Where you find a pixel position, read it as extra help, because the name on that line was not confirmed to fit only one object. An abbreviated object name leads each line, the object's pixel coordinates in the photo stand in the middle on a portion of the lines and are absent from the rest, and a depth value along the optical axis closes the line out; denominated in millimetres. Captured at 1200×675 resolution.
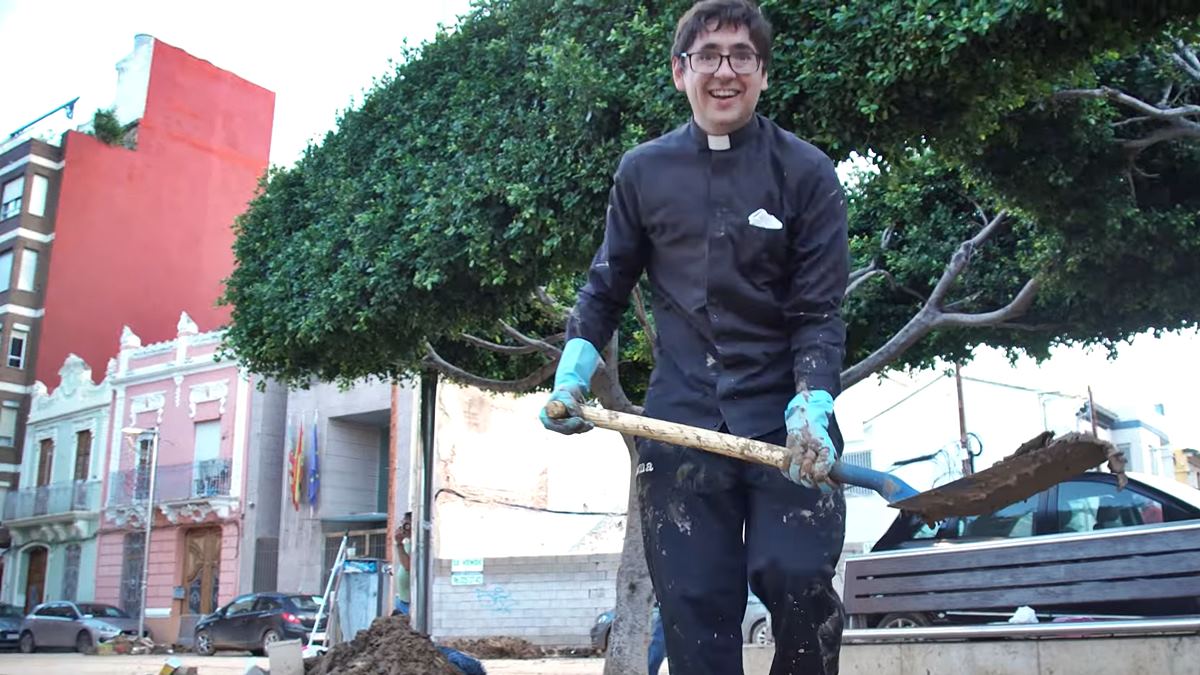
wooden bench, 4953
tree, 7246
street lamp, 28256
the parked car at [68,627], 26594
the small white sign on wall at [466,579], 21250
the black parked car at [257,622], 21875
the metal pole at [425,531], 17938
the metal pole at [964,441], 14519
